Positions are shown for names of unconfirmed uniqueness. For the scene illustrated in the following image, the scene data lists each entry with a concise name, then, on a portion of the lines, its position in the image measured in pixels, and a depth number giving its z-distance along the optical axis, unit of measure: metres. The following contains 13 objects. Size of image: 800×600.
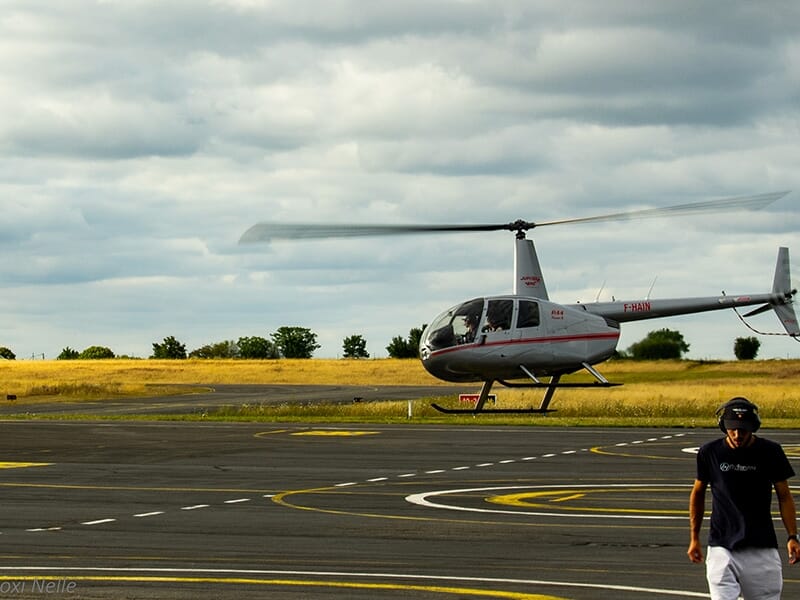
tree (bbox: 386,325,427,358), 153.38
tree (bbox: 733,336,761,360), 135.12
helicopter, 42.47
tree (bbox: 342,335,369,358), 185.00
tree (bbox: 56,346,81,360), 195.12
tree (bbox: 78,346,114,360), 197.25
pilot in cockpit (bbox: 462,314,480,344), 42.38
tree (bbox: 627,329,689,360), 103.44
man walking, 9.30
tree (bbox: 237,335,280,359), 195.12
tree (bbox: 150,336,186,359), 184.25
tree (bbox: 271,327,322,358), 194.38
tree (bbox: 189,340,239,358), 186.25
